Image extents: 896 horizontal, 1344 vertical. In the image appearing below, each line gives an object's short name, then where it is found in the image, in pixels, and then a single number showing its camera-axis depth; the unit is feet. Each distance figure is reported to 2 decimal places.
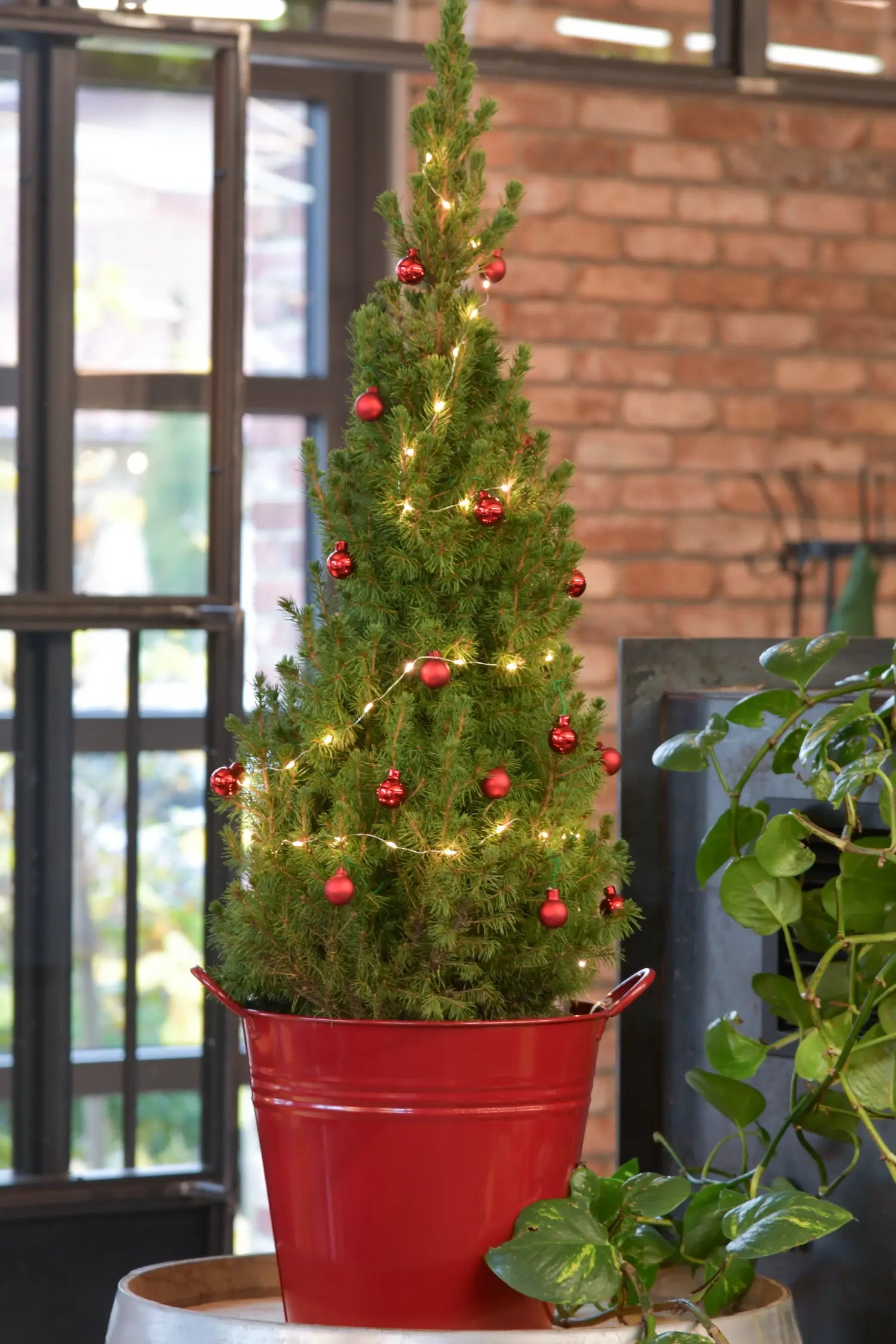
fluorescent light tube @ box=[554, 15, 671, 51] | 14.99
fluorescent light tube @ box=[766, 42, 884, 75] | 14.23
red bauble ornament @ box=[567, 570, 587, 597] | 8.45
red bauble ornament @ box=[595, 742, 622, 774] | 8.45
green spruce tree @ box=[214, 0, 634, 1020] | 8.11
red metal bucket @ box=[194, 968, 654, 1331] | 8.01
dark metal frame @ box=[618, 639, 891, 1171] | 9.96
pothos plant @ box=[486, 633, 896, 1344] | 8.01
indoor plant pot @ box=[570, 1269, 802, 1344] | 7.92
